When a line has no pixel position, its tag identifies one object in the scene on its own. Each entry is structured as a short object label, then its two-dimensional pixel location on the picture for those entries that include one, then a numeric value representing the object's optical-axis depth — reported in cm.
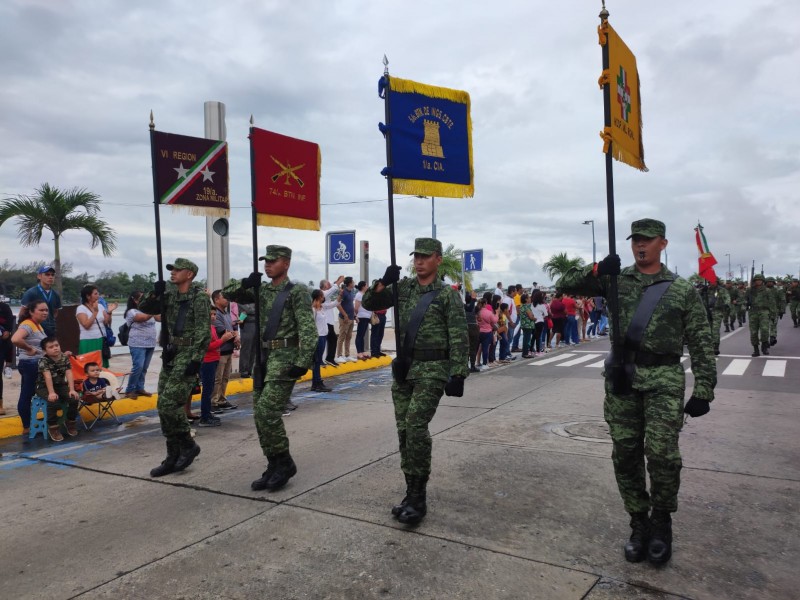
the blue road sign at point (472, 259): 2078
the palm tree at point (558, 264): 5719
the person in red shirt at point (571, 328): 1938
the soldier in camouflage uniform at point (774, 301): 1499
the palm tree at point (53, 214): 1198
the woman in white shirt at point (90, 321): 816
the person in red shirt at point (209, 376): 759
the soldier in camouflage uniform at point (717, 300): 1509
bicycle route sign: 1413
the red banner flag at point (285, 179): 650
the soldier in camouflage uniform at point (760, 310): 1457
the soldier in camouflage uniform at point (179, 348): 539
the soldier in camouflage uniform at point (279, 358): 486
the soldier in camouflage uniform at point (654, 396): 347
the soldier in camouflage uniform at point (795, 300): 2328
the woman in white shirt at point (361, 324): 1391
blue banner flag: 549
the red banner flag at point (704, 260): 1450
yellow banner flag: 422
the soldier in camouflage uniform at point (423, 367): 416
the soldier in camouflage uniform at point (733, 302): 2291
